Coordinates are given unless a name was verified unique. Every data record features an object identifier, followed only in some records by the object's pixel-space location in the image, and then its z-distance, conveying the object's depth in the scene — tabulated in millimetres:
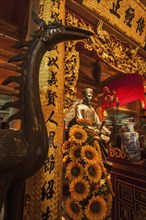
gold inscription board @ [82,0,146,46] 1581
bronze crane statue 528
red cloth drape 2688
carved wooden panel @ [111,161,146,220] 1525
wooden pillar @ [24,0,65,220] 843
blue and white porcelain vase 1791
